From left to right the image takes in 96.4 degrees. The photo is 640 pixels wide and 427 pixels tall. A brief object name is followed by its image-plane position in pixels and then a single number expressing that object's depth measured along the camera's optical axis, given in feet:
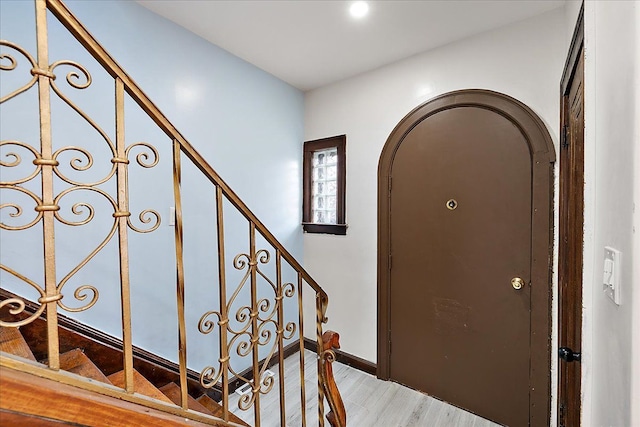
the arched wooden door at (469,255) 5.63
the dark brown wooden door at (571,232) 3.91
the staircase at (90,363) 3.41
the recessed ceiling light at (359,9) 5.45
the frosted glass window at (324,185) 8.41
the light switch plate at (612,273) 2.03
